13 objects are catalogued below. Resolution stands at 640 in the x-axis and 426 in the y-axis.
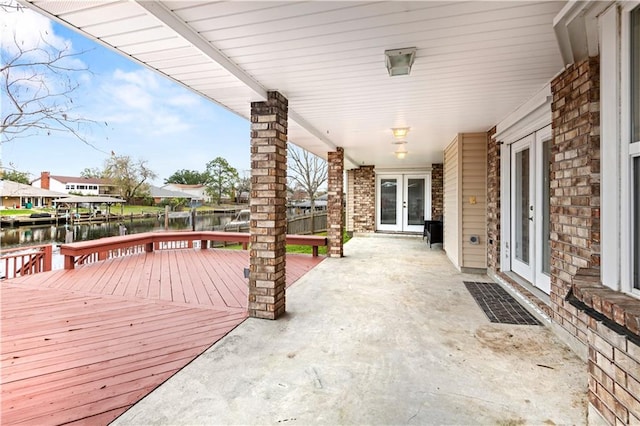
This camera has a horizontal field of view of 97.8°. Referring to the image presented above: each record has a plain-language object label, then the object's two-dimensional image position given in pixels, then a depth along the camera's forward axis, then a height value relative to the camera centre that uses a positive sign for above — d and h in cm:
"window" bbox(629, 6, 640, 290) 147 +39
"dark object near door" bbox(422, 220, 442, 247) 762 -64
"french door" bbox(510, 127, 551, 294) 336 +1
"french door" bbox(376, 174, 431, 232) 983 +28
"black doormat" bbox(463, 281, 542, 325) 309 -121
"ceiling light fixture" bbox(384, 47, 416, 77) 219 +124
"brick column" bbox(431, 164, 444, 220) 942 +60
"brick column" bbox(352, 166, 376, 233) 1010 +36
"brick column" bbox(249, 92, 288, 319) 309 +4
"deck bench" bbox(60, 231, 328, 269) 498 -67
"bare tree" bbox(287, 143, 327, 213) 1505 +220
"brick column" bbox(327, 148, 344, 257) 647 +14
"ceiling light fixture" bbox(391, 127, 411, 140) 472 +135
